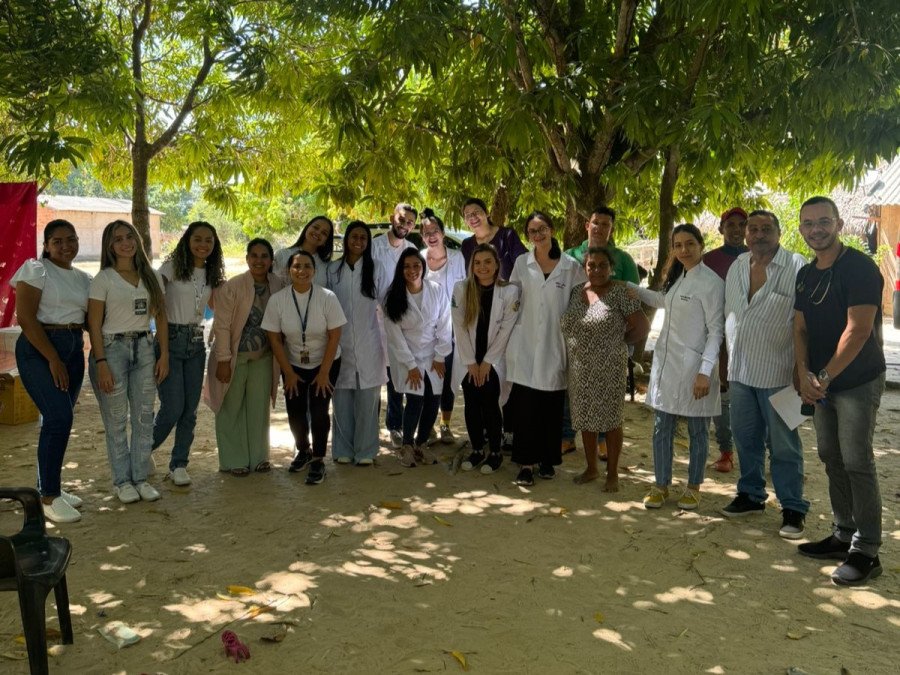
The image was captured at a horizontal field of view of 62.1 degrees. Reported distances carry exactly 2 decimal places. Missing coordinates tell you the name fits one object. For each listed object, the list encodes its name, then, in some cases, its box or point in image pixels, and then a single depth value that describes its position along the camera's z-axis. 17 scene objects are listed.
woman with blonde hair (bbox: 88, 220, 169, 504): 4.47
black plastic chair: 2.49
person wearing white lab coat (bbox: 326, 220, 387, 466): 5.35
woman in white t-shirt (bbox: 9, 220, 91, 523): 4.28
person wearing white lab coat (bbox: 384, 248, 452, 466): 5.38
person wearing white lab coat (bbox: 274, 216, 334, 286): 5.27
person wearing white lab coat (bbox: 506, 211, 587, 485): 5.04
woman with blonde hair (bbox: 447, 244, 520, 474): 5.17
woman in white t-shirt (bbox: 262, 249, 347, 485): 5.02
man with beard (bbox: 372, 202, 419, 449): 5.59
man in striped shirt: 4.14
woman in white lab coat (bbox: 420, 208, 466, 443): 5.65
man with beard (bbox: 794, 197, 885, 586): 3.53
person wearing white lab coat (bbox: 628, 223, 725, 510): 4.45
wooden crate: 6.58
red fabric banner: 6.98
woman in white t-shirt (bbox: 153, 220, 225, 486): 4.87
